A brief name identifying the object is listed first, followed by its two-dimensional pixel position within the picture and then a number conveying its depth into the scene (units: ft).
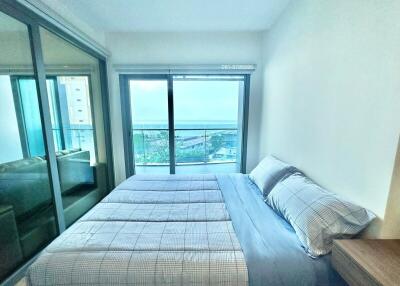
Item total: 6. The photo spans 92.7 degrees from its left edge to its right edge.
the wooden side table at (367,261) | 2.55
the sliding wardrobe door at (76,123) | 6.57
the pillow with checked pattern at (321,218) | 3.49
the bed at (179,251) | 3.20
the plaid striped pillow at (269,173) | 5.84
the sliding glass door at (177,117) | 9.82
